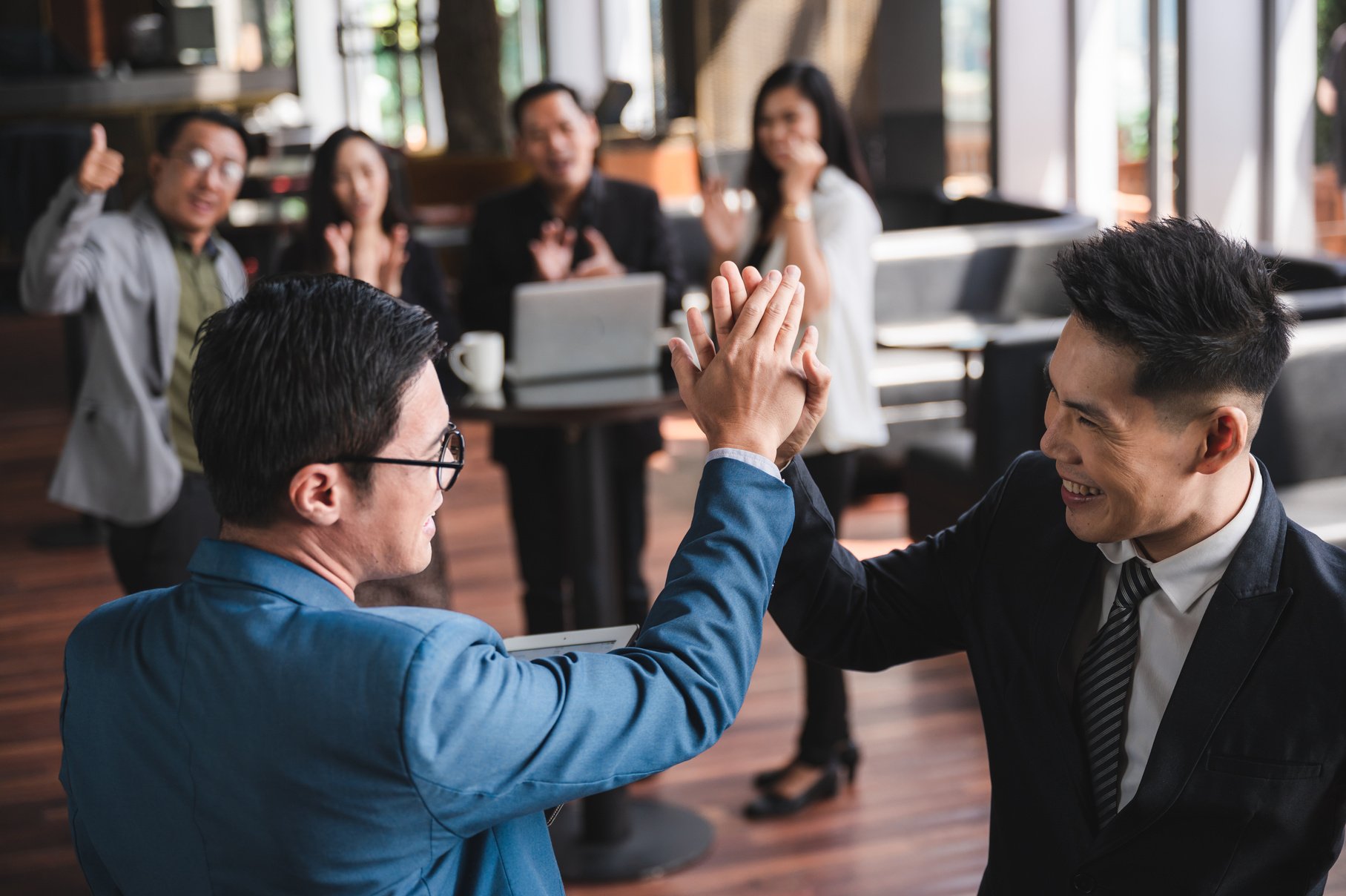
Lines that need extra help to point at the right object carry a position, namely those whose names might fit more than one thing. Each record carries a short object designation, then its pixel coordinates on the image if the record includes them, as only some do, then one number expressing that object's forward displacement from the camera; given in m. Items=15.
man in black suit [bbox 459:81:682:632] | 3.23
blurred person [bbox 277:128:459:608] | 3.05
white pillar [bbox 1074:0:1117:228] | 7.43
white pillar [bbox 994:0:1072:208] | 7.58
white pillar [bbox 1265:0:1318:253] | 5.70
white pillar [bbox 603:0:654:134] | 12.79
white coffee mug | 2.81
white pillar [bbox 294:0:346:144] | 16.95
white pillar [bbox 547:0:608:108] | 11.73
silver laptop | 2.85
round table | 2.82
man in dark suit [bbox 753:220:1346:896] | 1.28
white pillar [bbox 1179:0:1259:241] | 5.79
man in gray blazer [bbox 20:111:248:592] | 2.79
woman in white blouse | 2.94
